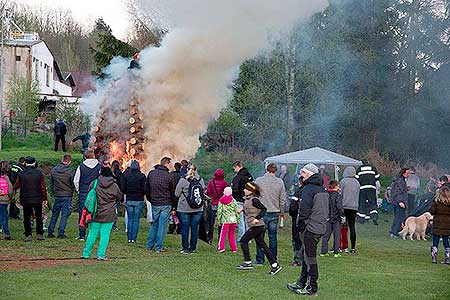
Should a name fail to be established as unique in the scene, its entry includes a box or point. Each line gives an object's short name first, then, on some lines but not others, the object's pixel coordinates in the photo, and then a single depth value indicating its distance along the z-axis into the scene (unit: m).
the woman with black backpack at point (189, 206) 15.23
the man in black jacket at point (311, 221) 10.82
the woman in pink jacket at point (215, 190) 16.60
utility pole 36.72
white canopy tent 25.44
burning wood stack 23.73
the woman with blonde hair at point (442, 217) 14.83
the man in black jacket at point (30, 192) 15.82
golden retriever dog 20.11
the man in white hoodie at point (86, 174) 16.22
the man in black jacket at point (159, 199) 15.36
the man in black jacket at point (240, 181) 16.30
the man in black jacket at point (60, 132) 33.09
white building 52.34
